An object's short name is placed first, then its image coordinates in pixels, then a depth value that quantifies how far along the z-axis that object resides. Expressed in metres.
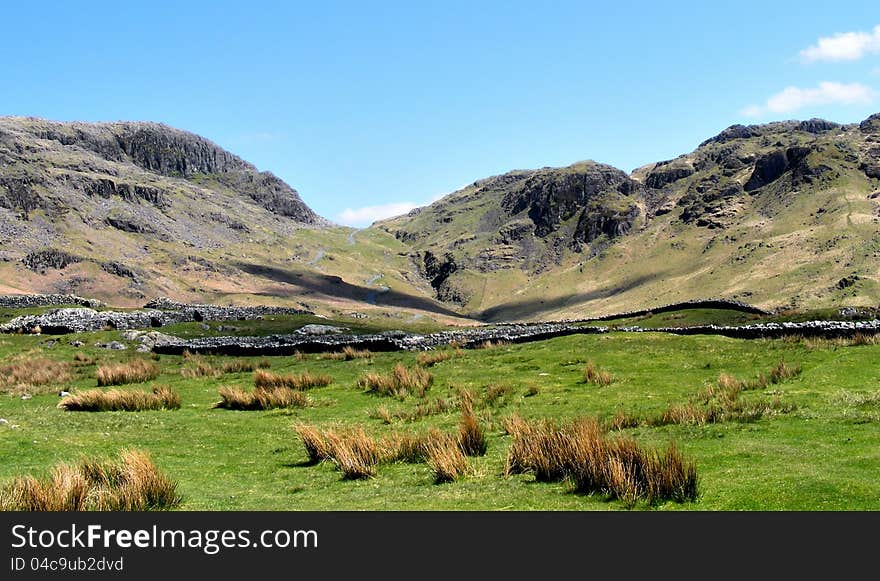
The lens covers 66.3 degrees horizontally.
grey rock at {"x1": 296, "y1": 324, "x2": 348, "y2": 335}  52.62
